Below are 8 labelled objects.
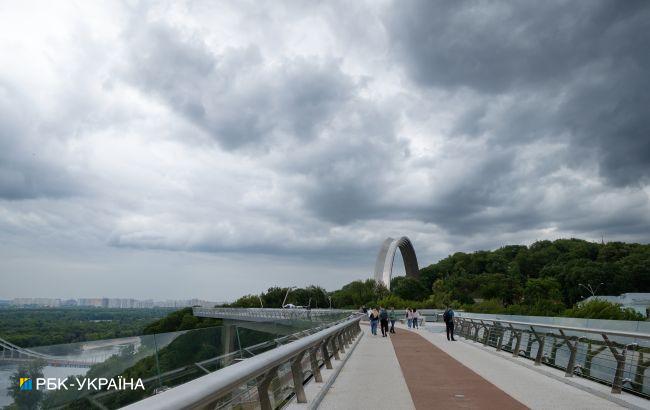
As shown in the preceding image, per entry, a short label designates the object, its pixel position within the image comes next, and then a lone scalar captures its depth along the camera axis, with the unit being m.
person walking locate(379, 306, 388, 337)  31.78
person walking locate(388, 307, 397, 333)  35.51
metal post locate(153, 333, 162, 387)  5.75
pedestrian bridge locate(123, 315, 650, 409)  5.56
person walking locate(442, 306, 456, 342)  28.48
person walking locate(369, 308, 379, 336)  34.03
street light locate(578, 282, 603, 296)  115.50
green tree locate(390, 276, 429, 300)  119.00
